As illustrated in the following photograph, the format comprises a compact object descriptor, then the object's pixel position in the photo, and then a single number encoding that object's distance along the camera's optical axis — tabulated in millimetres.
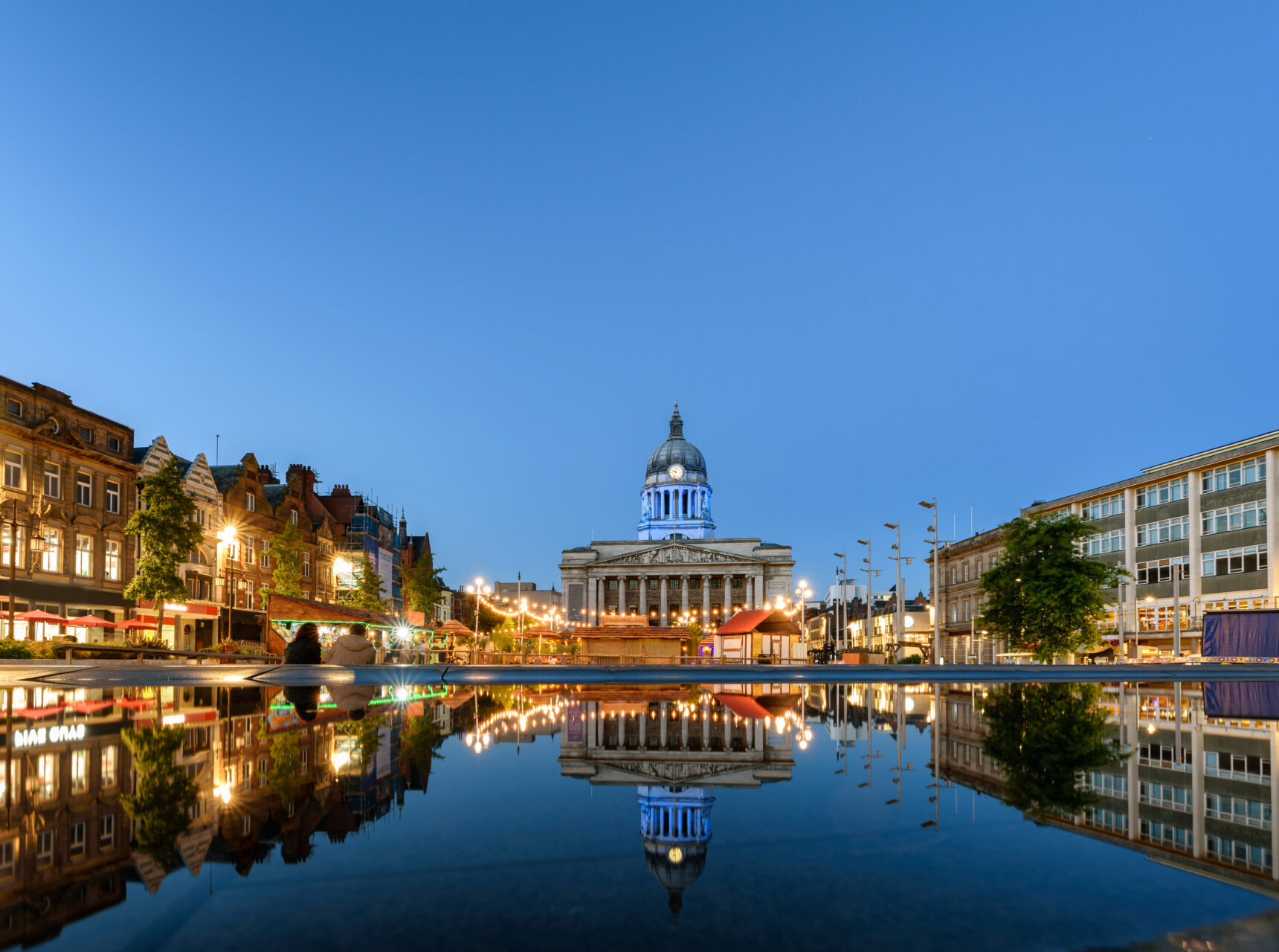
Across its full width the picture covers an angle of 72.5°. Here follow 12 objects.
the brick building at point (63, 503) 39844
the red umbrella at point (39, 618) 35062
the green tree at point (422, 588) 83381
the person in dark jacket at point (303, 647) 17078
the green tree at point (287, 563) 56531
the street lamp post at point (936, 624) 46406
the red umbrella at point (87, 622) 38169
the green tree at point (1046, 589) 39688
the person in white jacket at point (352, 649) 17469
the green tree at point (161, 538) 40656
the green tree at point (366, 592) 65812
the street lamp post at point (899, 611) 53250
